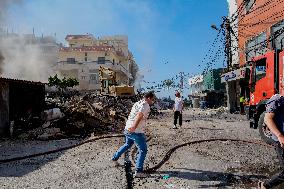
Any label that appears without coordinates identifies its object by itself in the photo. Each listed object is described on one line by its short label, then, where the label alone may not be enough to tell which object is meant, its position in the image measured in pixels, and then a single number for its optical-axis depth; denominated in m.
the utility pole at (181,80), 77.69
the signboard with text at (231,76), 25.83
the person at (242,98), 14.75
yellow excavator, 29.76
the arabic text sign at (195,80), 68.00
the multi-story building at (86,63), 64.94
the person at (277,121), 4.66
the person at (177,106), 16.38
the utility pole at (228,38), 28.13
